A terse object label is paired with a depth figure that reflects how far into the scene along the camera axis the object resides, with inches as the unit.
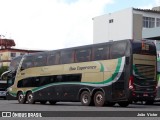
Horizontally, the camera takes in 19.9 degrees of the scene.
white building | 2613.2
